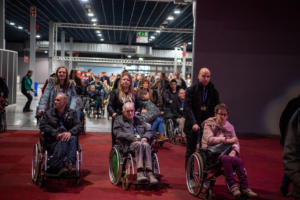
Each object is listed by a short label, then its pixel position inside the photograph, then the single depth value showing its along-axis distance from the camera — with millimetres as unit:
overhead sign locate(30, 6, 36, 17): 16469
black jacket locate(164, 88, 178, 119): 7852
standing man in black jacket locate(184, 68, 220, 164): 4535
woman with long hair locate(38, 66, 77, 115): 5195
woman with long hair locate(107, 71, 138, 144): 4996
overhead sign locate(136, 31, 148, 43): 20250
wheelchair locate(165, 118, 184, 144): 7771
